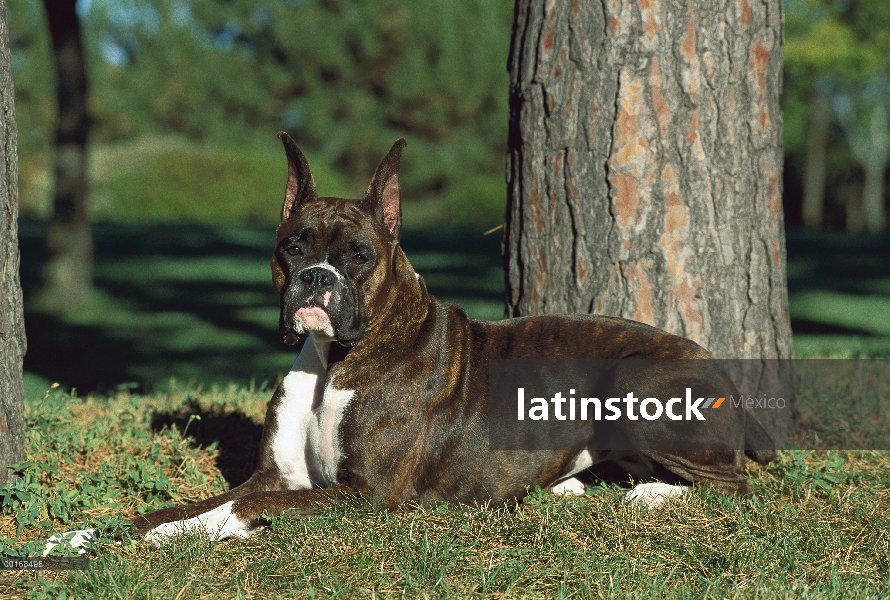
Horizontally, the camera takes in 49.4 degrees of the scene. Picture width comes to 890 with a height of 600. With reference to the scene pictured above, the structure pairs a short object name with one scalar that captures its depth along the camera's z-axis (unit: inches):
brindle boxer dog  170.4
